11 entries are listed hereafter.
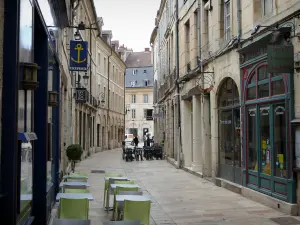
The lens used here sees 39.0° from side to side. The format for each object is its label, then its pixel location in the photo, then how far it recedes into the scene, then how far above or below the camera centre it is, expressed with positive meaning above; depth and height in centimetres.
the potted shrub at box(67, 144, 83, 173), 1424 -55
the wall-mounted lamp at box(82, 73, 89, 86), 2410 +311
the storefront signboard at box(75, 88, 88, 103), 2009 +189
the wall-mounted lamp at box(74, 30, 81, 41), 1478 +355
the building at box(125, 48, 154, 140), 6309 +586
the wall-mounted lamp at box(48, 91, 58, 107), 745 +65
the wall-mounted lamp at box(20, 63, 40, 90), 434 +63
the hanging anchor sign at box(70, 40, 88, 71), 1419 +266
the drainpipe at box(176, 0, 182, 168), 1966 +304
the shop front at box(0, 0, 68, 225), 379 +27
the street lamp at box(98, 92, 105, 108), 3354 +298
